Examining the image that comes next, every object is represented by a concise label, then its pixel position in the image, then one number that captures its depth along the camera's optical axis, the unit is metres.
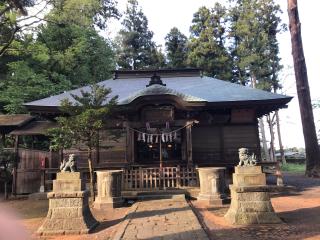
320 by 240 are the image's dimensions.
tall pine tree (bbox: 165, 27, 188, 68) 31.73
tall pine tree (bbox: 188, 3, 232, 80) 29.34
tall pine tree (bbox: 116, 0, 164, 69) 33.68
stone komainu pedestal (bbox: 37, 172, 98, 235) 6.80
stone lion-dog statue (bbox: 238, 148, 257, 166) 7.30
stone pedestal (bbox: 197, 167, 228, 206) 9.52
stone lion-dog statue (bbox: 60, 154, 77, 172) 7.43
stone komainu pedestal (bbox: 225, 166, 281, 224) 6.78
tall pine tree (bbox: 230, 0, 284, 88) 27.91
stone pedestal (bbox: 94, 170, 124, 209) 9.43
